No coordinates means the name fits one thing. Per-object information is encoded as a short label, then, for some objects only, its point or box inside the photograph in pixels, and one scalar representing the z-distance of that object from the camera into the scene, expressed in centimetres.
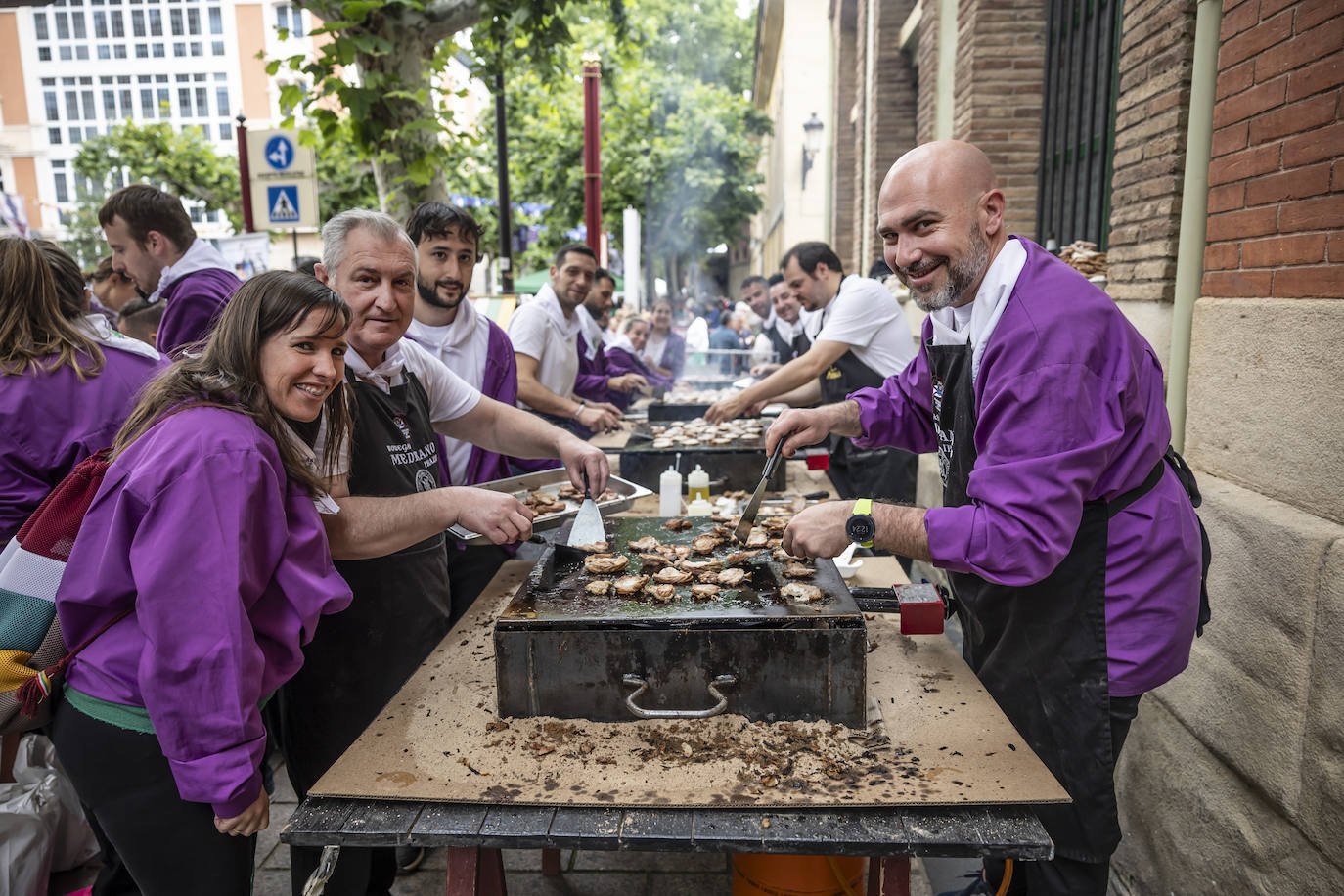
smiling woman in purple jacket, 176
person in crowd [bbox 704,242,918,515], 545
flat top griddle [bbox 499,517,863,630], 205
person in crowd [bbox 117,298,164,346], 523
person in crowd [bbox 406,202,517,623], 418
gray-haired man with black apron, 255
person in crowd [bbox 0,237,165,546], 283
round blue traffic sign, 919
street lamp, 1566
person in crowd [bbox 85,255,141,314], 648
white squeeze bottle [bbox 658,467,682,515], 379
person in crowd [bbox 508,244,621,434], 530
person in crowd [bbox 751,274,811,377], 771
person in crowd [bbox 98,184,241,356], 428
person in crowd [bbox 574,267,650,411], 679
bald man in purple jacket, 202
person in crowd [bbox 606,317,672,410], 878
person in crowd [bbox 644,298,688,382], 1180
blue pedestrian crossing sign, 939
